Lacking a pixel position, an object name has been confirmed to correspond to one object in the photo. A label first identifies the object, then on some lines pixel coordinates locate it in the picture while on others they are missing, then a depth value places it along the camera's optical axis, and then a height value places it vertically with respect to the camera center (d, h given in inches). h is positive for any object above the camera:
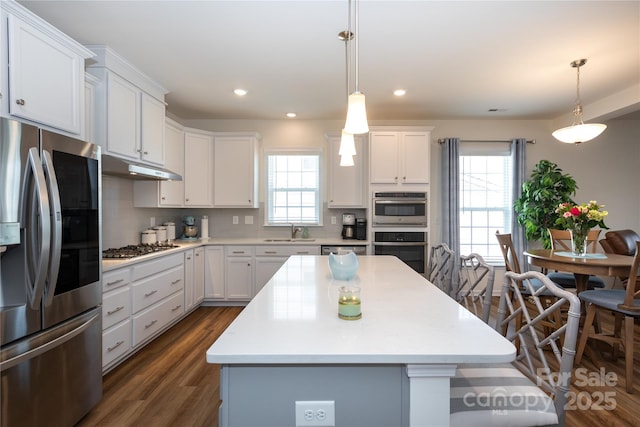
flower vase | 114.4 -9.1
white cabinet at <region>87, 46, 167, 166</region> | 99.3 +36.5
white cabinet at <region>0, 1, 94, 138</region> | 66.4 +33.1
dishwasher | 159.0 -17.8
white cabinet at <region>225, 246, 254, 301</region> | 160.1 -29.1
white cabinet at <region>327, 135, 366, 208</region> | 170.1 +17.8
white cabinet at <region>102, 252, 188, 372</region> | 91.1 -31.0
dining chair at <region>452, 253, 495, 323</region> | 67.5 -19.1
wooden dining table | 95.2 -16.0
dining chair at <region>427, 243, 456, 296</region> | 93.5 -17.3
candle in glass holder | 47.3 -13.9
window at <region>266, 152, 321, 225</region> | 183.9 +15.0
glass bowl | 74.5 -12.6
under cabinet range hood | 95.2 +14.9
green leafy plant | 160.4 +8.1
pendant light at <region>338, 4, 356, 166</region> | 86.0 +17.8
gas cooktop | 103.0 -13.9
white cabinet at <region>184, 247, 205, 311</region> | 141.1 -30.4
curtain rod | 179.1 +42.3
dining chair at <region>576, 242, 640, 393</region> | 86.1 -28.3
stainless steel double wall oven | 160.2 -8.0
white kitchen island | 35.9 -18.8
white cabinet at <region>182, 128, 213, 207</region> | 162.6 +24.0
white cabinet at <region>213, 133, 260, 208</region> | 170.1 +23.6
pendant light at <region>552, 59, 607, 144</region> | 111.2 +30.3
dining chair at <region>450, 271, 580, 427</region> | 43.5 -26.8
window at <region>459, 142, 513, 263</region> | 181.2 +9.2
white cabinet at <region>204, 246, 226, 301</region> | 159.3 -30.1
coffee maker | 173.0 -7.5
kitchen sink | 171.3 -14.8
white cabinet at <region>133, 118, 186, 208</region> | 137.4 +13.1
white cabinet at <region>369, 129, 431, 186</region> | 162.1 +29.4
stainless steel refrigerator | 55.3 -12.5
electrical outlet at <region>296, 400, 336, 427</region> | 37.3 -23.8
